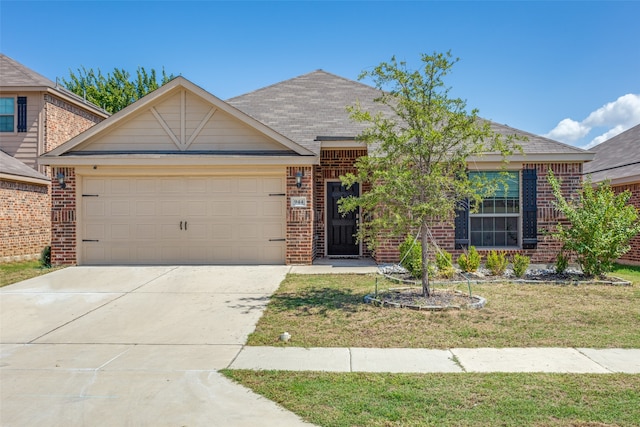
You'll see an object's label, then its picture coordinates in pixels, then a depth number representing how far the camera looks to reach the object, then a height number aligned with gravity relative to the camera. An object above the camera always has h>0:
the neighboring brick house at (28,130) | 14.84 +3.05
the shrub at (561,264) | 9.81 -1.06
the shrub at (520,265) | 9.73 -1.07
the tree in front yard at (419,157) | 7.40 +0.96
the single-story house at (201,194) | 11.49 +0.50
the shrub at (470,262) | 10.12 -1.05
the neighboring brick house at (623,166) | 12.88 +1.65
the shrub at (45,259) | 11.80 -1.17
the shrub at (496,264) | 10.05 -1.09
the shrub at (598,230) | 9.38 -0.32
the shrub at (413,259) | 9.29 -0.93
